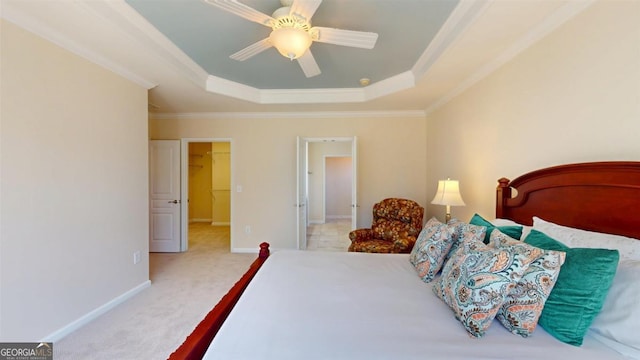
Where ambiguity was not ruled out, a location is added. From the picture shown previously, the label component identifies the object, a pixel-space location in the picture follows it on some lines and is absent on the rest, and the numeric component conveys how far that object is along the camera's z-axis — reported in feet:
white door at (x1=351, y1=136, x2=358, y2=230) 13.48
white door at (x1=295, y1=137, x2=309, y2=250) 13.80
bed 3.25
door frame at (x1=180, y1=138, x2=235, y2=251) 14.92
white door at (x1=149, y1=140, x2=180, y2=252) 14.87
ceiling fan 5.30
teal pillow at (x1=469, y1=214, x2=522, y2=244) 5.37
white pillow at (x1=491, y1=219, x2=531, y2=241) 5.31
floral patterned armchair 10.70
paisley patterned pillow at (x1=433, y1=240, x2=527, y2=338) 3.59
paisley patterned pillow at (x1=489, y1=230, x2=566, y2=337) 3.57
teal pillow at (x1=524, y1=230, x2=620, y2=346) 3.43
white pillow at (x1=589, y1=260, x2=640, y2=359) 3.23
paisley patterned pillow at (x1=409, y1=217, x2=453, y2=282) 5.45
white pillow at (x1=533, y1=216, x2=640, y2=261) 3.89
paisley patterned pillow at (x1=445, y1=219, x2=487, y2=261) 5.12
